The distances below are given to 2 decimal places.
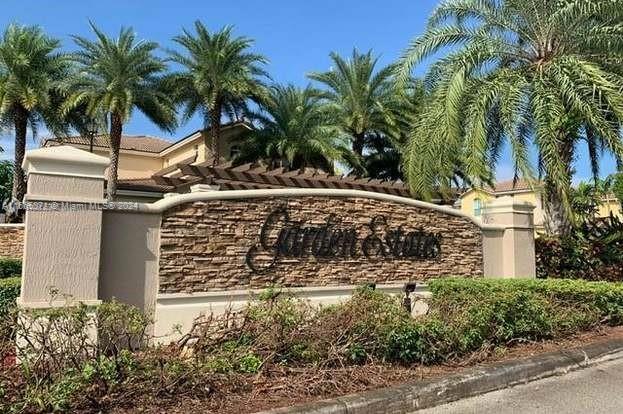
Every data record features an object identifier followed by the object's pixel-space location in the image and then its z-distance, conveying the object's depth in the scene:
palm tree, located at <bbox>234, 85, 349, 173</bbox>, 29.61
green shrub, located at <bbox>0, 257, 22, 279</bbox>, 14.62
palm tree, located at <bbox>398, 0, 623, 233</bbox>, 11.77
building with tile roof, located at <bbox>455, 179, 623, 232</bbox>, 12.08
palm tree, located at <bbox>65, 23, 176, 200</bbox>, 26.97
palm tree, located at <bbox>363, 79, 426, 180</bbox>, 29.59
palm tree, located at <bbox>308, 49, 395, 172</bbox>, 29.54
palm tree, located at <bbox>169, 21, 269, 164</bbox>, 28.02
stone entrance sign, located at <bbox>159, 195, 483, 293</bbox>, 8.59
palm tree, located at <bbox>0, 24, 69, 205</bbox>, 27.38
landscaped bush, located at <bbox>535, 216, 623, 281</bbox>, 13.79
